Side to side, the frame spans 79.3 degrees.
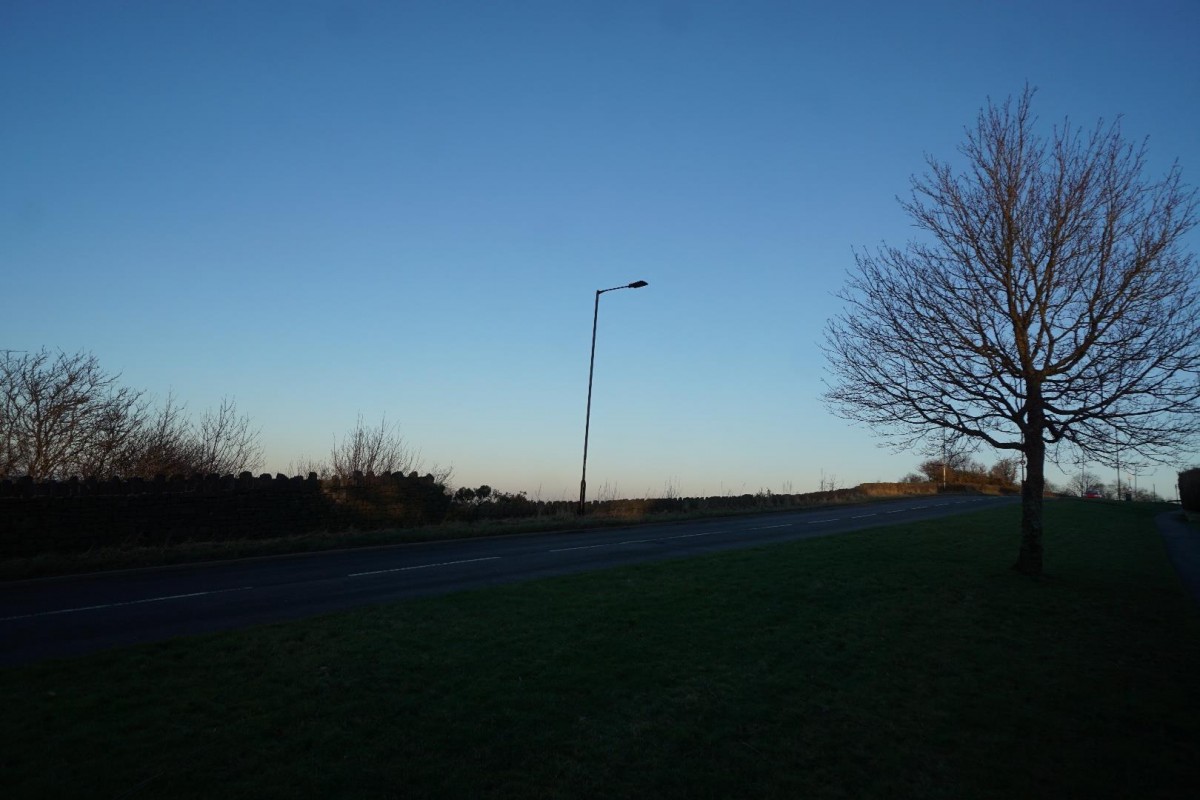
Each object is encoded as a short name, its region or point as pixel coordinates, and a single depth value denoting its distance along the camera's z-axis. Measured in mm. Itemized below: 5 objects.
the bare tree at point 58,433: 21484
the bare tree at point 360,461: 28047
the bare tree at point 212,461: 25922
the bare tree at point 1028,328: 12797
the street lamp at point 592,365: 27702
